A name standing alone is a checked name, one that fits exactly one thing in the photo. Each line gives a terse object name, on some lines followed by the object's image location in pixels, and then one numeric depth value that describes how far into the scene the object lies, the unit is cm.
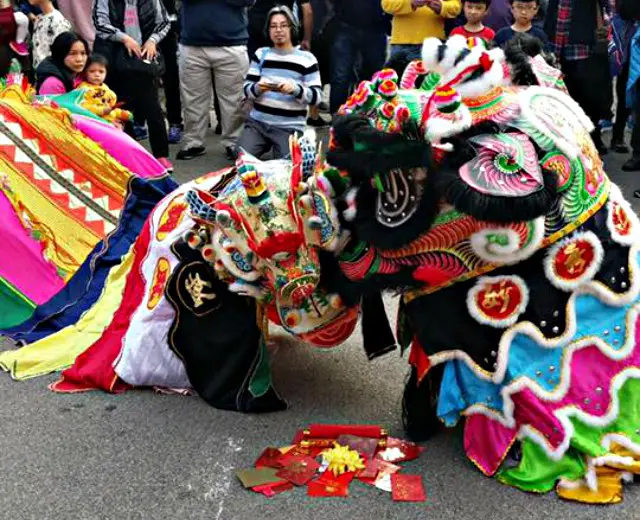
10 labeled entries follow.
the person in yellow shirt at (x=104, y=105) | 414
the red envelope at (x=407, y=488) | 240
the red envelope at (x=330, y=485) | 244
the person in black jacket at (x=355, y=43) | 655
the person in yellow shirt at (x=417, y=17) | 589
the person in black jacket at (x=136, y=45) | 610
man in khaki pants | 615
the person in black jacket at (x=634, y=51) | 531
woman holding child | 501
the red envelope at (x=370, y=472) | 249
